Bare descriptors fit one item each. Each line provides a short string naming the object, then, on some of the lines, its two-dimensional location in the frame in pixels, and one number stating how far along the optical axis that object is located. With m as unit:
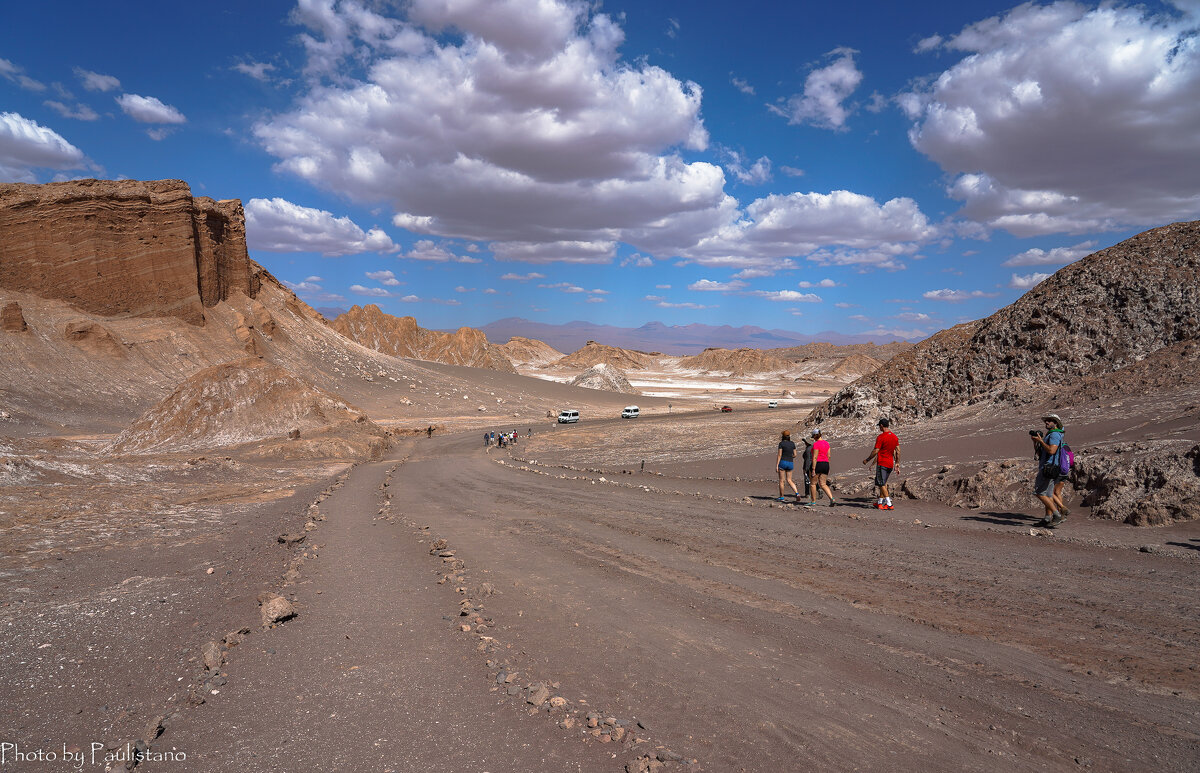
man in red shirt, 12.70
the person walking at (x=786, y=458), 14.49
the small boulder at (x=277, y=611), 6.41
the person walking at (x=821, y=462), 13.64
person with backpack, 9.91
